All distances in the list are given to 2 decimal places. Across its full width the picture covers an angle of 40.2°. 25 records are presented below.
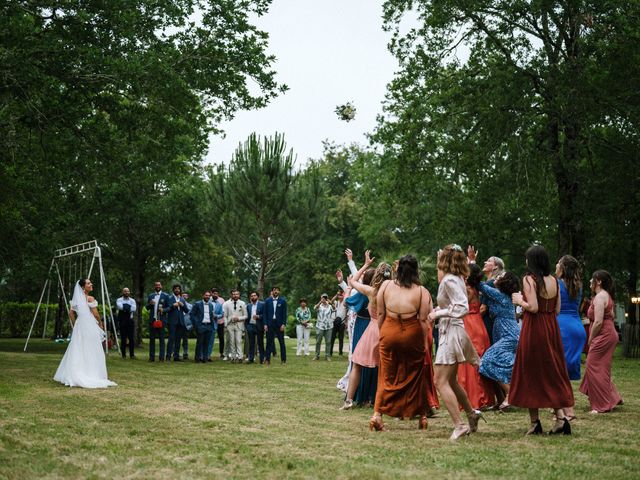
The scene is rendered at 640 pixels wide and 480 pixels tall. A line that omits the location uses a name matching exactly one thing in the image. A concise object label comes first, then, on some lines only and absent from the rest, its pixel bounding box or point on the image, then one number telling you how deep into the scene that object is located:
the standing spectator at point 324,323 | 27.16
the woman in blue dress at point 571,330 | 11.72
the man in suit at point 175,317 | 24.27
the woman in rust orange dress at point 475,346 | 11.70
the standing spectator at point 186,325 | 24.96
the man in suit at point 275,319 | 24.36
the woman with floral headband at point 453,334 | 9.10
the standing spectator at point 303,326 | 29.60
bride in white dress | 15.78
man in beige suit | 25.28
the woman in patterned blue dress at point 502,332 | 11.70
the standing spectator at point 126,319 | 24.83
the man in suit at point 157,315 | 24.22
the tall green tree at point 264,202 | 31.39
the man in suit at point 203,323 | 25.00
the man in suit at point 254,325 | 24.56
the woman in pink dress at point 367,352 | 11.75
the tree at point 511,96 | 25.05
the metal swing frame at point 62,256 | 25.56
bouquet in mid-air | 25.81
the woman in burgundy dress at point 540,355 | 9.05
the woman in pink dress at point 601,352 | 11.73
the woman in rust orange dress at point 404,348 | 9.39
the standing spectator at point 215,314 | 25.72
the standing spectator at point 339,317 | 28.27
